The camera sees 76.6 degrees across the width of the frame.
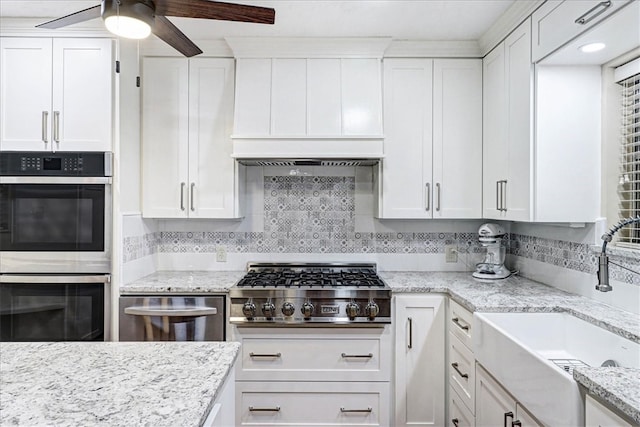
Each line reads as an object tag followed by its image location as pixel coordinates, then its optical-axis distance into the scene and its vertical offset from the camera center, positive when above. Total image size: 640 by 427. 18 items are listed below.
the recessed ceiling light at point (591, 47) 1.80 +0.77
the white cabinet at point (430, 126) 2.71 +0.62
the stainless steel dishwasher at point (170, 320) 2.36 -0.60
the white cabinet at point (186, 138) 2.71 +0.53
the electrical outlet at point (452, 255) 2.99 -0.27
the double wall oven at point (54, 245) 2.33 -0.16
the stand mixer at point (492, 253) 2.62 -0.23
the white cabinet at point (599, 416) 1.01 -0.51
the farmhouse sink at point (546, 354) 1.22 -0.53
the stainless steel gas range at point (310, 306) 2.30 -0.50
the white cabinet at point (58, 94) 2.37 +0.73
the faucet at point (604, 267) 1.56 -0.19
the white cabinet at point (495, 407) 1.47 -0.75
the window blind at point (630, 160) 1.91 +0.28
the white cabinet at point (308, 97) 2.64 +0.80
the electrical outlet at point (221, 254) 3.00 -0.27
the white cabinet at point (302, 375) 2.33 -0.90
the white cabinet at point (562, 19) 1.56 +0.86
